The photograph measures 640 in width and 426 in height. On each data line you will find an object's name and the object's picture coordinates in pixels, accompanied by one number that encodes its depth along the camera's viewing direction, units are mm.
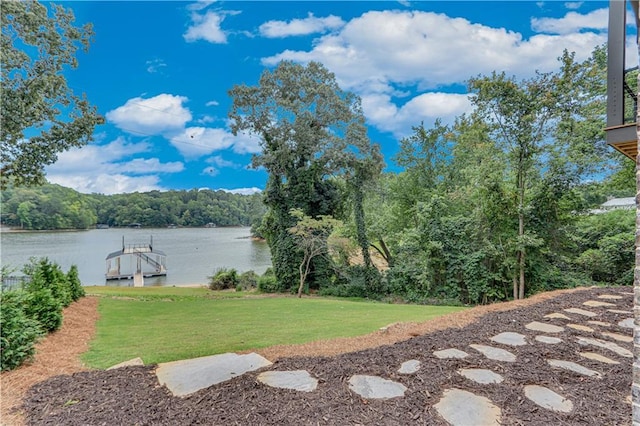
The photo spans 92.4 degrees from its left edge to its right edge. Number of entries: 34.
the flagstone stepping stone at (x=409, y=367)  2572
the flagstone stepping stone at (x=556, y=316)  4367
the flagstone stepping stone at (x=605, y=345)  3127
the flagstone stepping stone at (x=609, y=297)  5398
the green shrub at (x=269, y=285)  15148
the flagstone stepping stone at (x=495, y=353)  2905
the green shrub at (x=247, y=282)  17169
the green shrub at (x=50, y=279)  5324
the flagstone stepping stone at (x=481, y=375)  2439
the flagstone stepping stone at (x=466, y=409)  1901
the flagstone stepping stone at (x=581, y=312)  4516
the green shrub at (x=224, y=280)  17156
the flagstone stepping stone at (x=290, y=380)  2305
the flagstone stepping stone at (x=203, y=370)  2395
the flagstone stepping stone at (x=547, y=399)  2051
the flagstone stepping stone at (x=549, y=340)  3373
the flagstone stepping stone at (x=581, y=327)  3839
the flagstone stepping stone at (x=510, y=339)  3338
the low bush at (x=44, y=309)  4123
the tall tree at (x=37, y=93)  5094
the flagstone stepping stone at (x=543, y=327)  3812
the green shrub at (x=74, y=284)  7209
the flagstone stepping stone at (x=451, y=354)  2922
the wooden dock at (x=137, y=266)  22844
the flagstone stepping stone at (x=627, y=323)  3999
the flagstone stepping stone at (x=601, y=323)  4035
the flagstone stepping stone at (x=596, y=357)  2895
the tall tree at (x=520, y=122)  8383
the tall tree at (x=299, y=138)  13836
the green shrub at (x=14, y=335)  2955
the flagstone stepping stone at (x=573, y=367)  2607
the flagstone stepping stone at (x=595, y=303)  4999
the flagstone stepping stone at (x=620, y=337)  3521
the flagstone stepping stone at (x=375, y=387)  2181
